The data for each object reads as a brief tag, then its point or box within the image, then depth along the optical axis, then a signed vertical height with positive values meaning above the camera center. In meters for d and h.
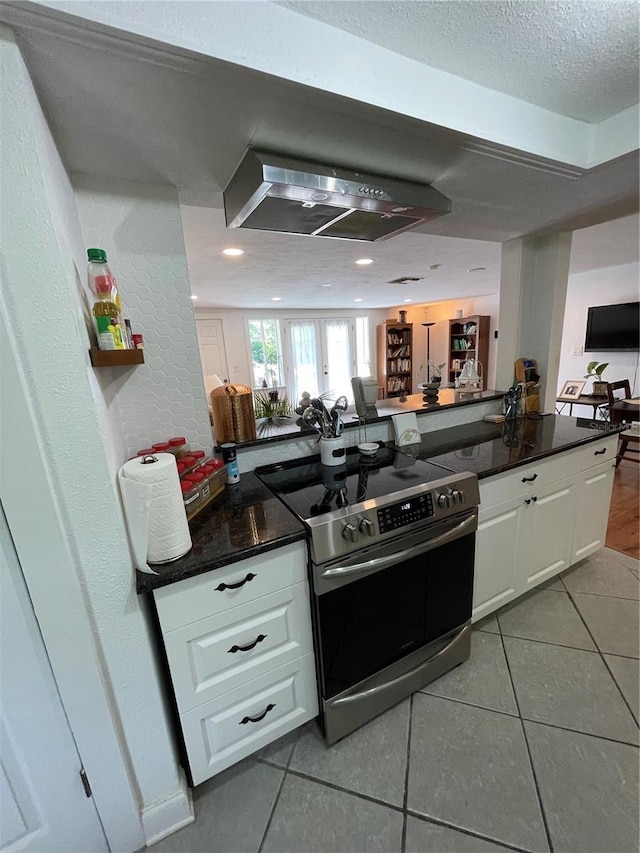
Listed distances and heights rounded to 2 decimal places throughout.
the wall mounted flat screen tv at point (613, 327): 4.30 +0.04
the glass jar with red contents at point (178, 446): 1.35 -0.33
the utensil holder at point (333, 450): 1.59 -0.45
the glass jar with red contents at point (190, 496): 1.16 -0.45
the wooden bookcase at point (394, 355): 7.45 -0.20
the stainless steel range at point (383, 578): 1.13 -0.81
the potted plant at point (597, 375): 3.79 -0.53
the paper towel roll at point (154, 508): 0.90 -0.38
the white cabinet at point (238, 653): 0.99 -0.91
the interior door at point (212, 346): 6.29 +0.20
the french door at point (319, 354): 7.24 -0.09
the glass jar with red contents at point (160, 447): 1.32 -0.32
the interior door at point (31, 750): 0.82 -0.95
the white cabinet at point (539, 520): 1.56 -0.91
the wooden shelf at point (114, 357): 0.92 +0.02
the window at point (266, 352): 6.88 +0.02
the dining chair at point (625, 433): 3.24 -0.94
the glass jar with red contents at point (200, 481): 1.23 -0.43
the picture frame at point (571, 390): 4.30 -0.71
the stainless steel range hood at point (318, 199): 1.03 +0.48
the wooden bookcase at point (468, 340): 6.23 +0.00
